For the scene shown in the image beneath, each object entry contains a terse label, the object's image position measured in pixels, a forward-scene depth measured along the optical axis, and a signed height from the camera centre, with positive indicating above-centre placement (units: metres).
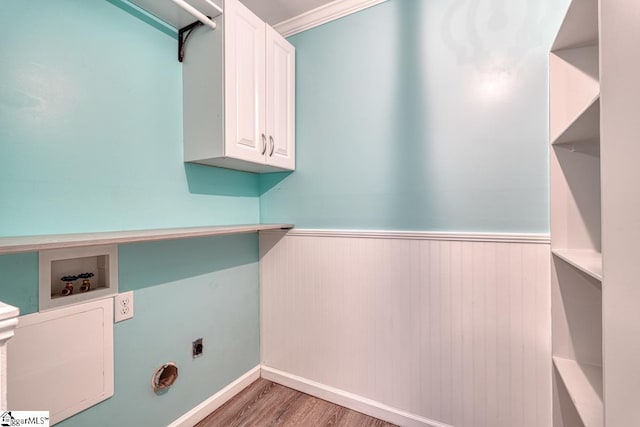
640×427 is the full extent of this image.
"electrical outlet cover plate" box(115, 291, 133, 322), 1.29 -0.42
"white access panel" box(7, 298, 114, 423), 1.03 -0.57
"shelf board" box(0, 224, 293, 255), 0.80 -0.08
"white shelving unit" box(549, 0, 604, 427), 1.12 +0.00
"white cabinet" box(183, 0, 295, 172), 1.46 +0.66
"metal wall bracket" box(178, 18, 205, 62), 1.54 +0.96
